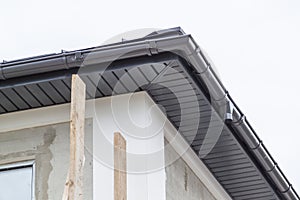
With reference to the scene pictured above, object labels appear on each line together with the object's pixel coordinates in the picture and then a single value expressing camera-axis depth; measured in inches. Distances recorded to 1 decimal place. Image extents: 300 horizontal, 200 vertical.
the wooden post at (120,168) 394.9
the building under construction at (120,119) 410.6
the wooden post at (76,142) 359.3
